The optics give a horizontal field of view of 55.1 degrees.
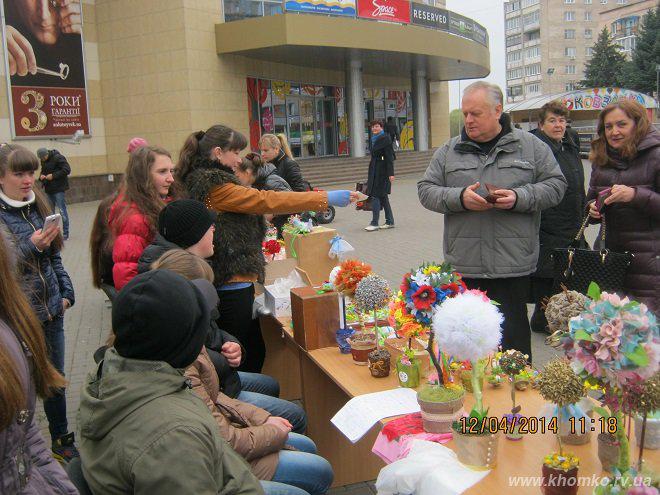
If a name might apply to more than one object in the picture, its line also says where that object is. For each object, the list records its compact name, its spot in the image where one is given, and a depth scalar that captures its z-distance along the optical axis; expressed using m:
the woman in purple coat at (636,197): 3.77
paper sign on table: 2.35
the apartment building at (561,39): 88.81
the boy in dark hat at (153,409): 1.59
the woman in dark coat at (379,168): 11.69
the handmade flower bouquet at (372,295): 2.91
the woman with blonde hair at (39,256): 3.38
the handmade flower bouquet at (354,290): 2.95
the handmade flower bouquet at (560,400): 1.73
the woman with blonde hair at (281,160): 6.93
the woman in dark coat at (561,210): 5.00
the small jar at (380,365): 2.76
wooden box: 3.24
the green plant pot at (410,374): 2.63
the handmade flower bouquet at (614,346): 1.51
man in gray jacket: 3.30
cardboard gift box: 4.61
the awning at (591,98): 43.53
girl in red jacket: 3.43
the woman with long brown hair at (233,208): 3.69
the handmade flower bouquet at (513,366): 2.16
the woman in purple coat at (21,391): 1.54
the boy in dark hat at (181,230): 3.07
